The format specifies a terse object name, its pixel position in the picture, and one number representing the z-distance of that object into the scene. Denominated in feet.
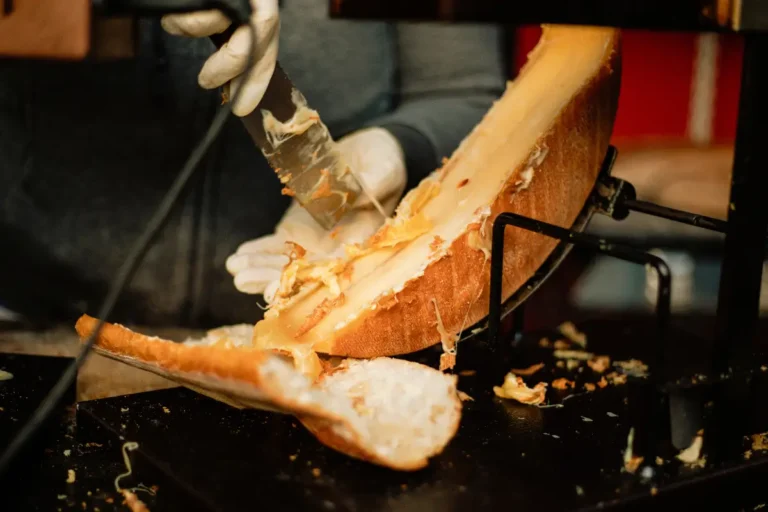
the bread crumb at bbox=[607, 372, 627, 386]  2.61
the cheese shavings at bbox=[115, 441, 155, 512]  1.89
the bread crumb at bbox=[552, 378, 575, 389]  2.52
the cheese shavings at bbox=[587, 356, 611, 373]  2.72
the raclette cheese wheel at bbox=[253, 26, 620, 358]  2.28
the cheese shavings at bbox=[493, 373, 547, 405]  2.38
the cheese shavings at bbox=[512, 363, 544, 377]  2.65
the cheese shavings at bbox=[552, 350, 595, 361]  2.84
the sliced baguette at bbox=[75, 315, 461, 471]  1.82
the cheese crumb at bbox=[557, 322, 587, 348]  3.01
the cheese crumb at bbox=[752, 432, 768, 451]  2.14
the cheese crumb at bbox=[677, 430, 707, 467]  2.01
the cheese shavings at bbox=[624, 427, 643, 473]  1.95
